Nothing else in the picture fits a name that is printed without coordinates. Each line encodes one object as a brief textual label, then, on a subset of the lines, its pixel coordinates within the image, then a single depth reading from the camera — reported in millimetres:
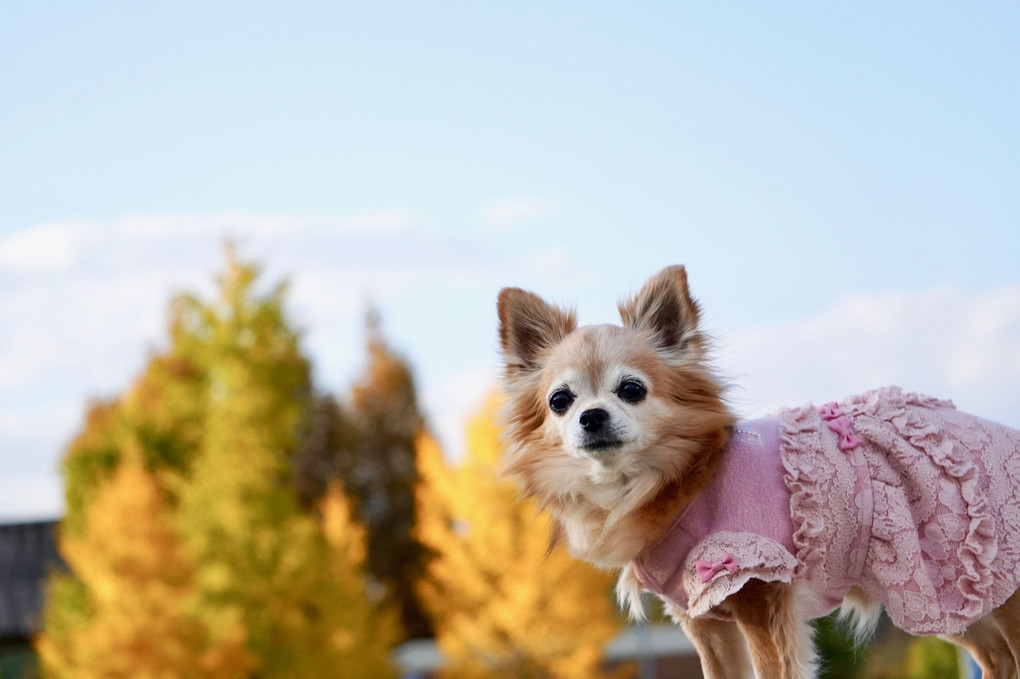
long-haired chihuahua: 3820
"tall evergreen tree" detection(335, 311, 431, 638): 30594
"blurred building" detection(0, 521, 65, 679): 30656
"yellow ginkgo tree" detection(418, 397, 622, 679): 18859
